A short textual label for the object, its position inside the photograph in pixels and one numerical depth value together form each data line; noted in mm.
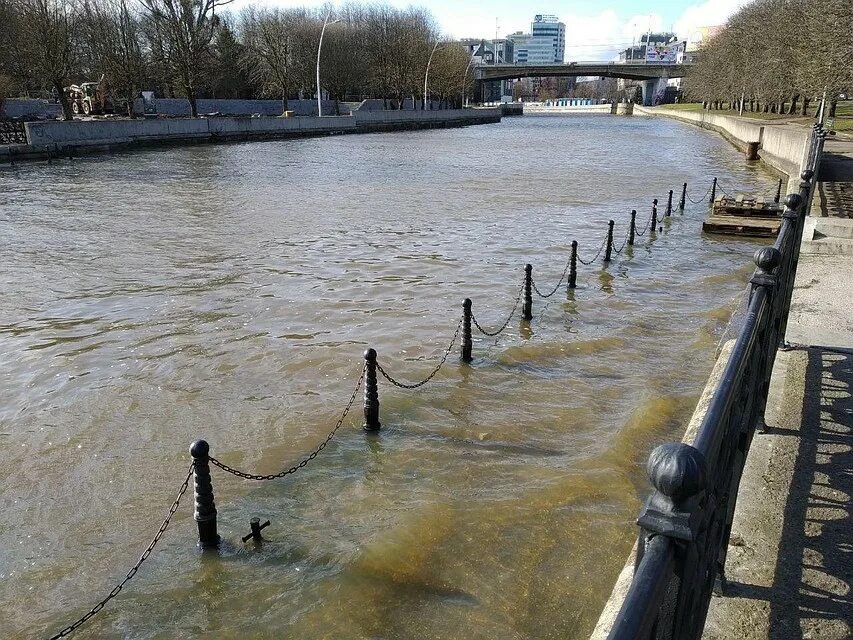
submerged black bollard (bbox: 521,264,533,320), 11791
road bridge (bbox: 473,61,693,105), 140000
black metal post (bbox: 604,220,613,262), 16755
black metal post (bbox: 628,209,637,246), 18939
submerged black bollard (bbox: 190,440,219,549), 5414
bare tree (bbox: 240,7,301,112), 85812
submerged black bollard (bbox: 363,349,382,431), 7711
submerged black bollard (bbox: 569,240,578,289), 14148
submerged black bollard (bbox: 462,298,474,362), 9895
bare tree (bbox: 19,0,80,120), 53406
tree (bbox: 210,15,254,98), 89062
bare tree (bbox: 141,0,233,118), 70375
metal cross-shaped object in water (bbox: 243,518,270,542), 6133
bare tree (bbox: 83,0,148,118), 67688
